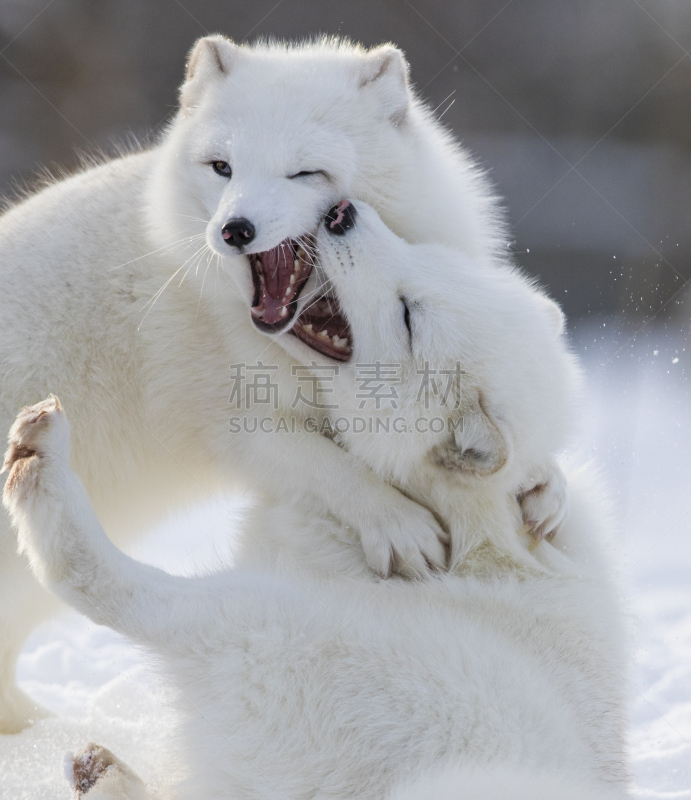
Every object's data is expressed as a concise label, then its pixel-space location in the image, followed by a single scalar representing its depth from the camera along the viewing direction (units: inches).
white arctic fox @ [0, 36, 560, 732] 233.1
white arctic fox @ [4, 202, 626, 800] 228.9
